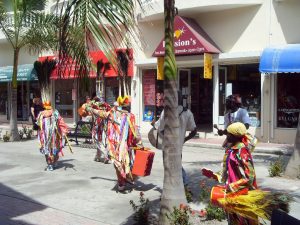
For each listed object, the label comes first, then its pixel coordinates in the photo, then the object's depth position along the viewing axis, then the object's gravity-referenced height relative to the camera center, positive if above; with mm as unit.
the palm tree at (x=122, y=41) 4422 +575
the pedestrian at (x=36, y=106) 20253 -256
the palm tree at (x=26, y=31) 15965 +2487
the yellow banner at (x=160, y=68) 17506 +1203
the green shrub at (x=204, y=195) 7082 -1474
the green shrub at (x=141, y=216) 5879 -1488
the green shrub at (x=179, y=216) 5398 -1369
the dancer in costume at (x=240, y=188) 4121 -860
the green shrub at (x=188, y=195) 7109 -1480
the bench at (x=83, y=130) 14922 -984
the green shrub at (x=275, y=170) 9250 -1421
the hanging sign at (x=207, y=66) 15836 +1161
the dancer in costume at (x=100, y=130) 8078 -538
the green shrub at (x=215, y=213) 6074 -1500
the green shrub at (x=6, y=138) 17031 -1383
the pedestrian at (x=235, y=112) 8359 -233
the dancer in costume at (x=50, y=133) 10172 -720
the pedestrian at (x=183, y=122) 7030 -347
